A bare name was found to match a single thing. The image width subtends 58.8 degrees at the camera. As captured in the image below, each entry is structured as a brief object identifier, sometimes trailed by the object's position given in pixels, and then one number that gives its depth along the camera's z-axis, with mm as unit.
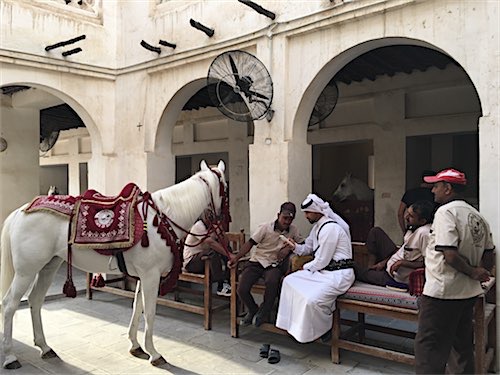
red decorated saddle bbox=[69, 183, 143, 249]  4203
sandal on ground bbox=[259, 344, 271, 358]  4375
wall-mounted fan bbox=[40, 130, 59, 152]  13133
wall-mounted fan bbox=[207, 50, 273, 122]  5406
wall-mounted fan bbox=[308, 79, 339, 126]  6242
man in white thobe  4094
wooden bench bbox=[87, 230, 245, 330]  5238
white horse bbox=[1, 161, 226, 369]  4219
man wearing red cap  3084
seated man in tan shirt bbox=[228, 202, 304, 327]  4750
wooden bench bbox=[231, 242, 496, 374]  3520
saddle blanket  4336
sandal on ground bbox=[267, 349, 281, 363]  4230
